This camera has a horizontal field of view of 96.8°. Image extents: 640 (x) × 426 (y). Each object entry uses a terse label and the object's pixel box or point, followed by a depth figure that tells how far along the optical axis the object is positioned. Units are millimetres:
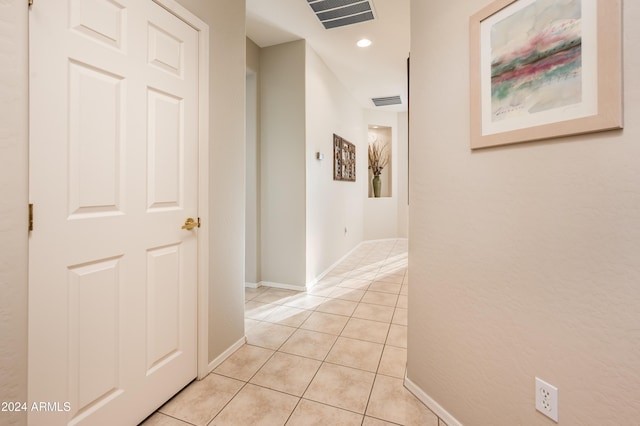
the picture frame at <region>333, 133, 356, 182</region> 4445
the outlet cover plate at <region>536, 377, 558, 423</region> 973
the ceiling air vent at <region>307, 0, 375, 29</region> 2604
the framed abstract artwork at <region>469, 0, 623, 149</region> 828
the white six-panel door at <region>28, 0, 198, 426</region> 1041
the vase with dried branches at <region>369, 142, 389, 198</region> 6777
